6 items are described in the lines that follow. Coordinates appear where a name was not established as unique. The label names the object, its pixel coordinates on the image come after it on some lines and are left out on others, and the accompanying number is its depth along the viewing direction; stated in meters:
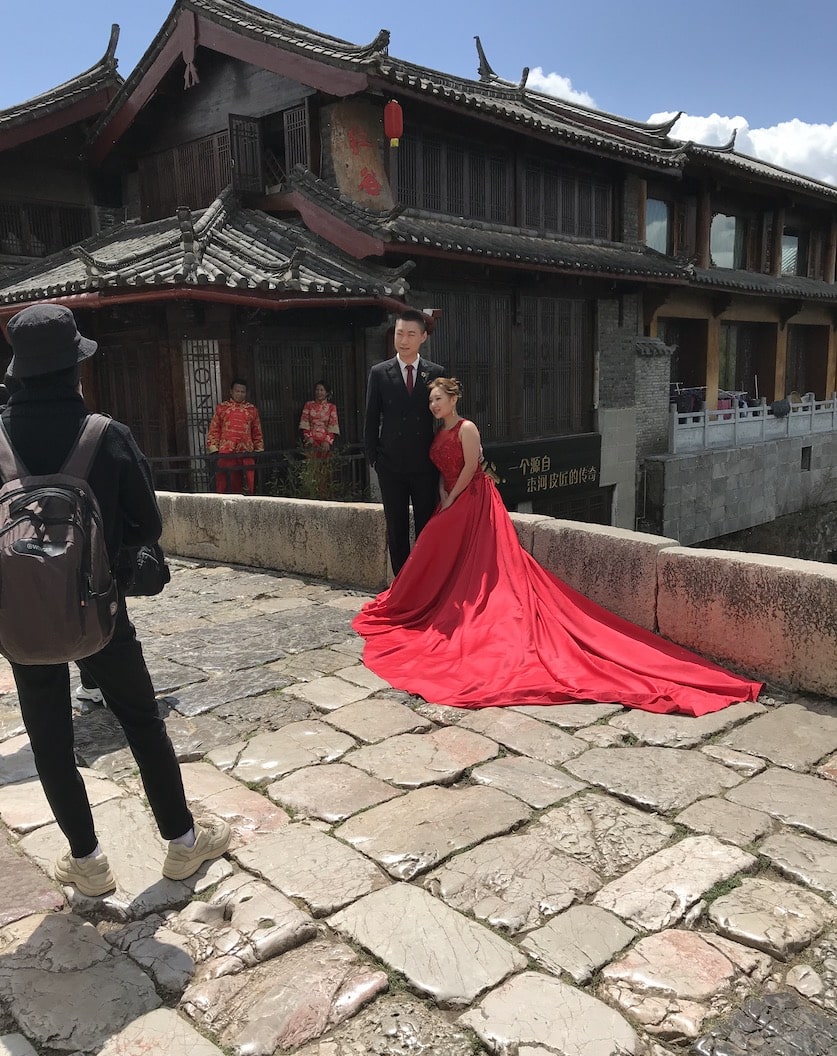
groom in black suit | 5.50
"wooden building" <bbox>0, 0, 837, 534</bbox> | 10.16
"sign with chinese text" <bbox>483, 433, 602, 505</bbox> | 13.02
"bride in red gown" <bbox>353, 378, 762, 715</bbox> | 4.30
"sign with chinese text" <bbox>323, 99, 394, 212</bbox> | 10.78
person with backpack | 2.32
